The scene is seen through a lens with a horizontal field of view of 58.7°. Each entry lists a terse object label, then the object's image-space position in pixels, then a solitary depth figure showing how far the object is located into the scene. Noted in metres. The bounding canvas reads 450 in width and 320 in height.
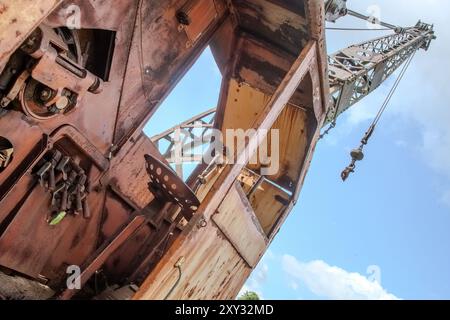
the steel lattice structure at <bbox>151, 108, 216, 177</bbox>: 8.84
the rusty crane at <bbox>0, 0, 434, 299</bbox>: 2.57
